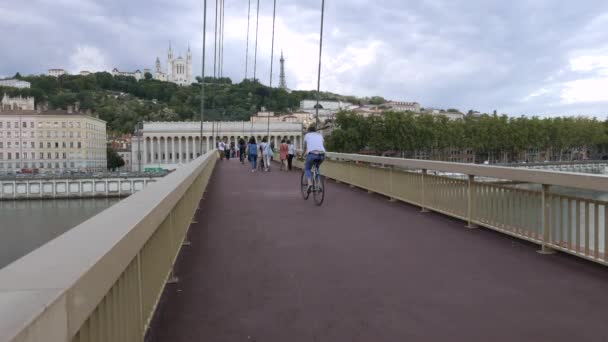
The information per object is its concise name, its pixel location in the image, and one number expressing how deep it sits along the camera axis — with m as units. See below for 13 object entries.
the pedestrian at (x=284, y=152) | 27.92
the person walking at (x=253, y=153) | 27.25
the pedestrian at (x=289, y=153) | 27.62
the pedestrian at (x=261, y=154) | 28.30
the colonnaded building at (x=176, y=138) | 128.38
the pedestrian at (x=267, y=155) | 27.16
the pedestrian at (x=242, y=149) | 38.13
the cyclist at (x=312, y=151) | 12.53
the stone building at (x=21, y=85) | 189.20
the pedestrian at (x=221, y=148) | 47.79
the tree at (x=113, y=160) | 143.12
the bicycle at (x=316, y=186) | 12.00
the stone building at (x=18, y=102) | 143.25
